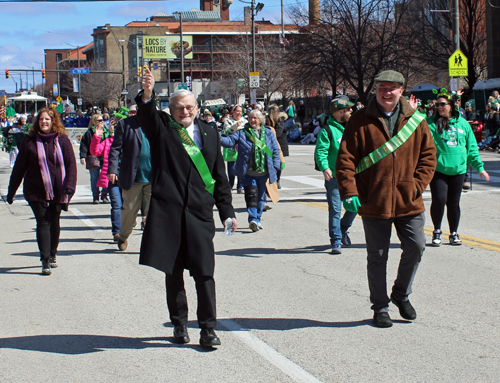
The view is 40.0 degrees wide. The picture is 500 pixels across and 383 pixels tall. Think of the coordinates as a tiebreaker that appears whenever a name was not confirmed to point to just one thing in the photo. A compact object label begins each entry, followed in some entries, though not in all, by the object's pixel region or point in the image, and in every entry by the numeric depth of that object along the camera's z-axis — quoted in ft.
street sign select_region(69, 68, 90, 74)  209.97
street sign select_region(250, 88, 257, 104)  117.79
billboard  344.69
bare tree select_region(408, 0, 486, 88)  138.51
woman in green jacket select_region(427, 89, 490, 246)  26.94
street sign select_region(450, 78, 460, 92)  77.01
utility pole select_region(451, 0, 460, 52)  75.87
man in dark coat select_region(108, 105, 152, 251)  27.94
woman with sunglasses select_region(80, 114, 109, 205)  39.91
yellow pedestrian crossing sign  74.13
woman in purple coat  24.36
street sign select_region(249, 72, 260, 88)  114.73
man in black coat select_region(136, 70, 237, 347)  15.46
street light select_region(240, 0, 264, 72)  122.21
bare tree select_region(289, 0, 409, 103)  127.44
